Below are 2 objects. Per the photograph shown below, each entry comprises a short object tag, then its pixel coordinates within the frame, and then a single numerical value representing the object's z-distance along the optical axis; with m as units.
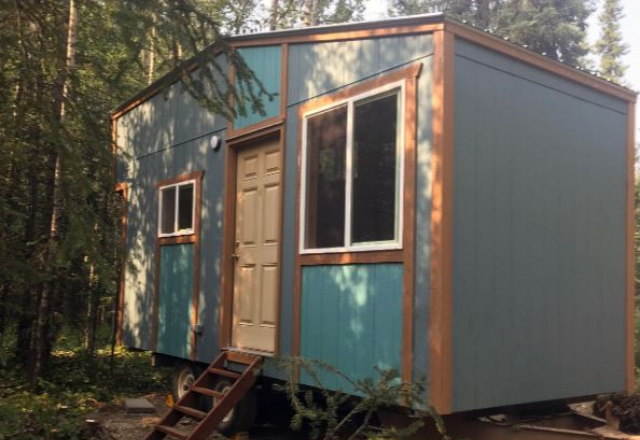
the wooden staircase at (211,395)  5.44
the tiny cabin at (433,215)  4.45
